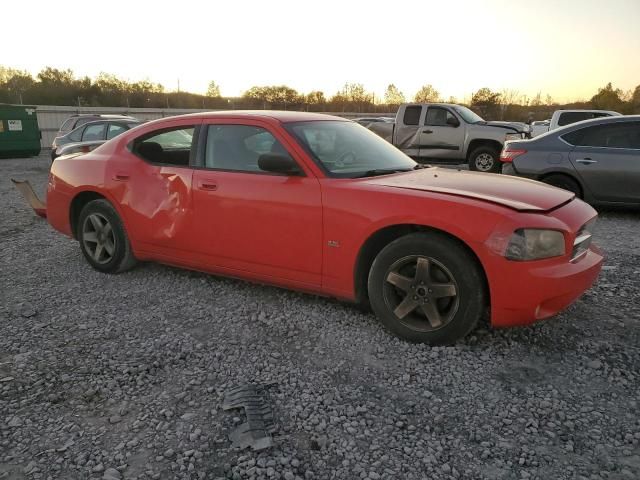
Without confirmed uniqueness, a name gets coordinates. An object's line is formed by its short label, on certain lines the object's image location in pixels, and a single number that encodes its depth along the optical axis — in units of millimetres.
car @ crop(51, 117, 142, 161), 12734
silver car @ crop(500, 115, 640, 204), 7156
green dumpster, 18656
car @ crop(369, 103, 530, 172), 12883
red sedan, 3135
